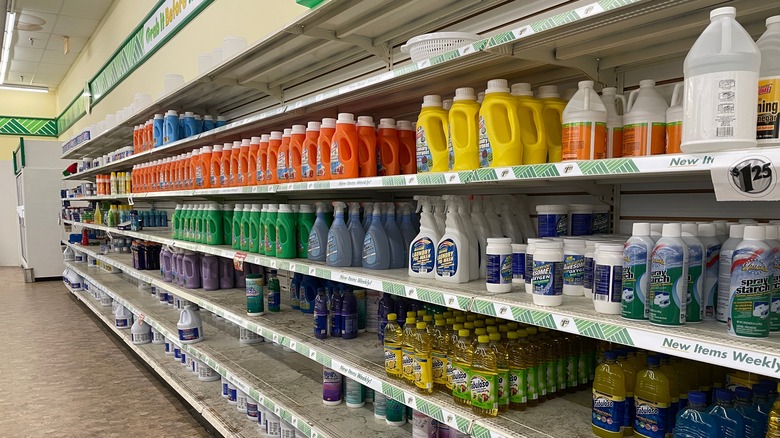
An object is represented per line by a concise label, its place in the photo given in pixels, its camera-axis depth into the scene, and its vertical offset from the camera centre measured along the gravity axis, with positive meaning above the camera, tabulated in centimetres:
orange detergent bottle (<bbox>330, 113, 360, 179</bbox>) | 219 +20
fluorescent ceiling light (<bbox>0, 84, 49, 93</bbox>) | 1443 +309
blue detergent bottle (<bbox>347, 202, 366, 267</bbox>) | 236 -18
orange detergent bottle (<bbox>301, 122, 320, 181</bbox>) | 242 +20
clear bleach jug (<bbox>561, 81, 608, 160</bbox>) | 134 +17
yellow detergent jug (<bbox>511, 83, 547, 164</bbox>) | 157 +21
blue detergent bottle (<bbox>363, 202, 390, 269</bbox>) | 224 -23
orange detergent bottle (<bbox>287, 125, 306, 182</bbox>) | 257 +22
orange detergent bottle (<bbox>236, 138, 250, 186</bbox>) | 307 +19
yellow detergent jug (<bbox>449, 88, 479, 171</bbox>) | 169 +21
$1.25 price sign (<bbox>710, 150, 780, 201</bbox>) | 91 +3
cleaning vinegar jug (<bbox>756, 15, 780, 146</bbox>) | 101 +20
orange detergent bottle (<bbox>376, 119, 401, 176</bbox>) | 224 +19
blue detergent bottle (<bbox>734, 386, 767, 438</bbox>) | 116 -50
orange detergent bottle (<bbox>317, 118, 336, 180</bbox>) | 232 +23
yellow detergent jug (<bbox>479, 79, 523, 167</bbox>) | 154 +20
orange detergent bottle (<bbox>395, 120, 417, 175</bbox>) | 228 +20
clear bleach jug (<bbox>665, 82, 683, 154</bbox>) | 125 +16
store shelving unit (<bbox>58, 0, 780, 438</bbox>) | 120 +40
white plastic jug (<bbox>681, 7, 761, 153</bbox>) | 99 +20
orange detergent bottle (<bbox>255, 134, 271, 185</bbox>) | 286 +20
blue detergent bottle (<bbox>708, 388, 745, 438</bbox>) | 115 -50
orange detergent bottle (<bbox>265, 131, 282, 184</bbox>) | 276 +20
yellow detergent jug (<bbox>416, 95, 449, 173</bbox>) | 186 +21
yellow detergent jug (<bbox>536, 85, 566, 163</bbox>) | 161 +24
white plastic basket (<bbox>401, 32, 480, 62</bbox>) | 179 +53
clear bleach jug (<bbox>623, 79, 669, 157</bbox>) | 131 +17
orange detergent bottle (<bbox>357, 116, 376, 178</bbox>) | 222 +21
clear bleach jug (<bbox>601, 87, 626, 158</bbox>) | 143 +16
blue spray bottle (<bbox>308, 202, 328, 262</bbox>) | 253 -22
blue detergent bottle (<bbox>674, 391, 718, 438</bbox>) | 117 -53
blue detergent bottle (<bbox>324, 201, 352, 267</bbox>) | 233 -24
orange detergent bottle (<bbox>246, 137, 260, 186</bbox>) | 297 +21
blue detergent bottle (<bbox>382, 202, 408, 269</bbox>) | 227 -20
